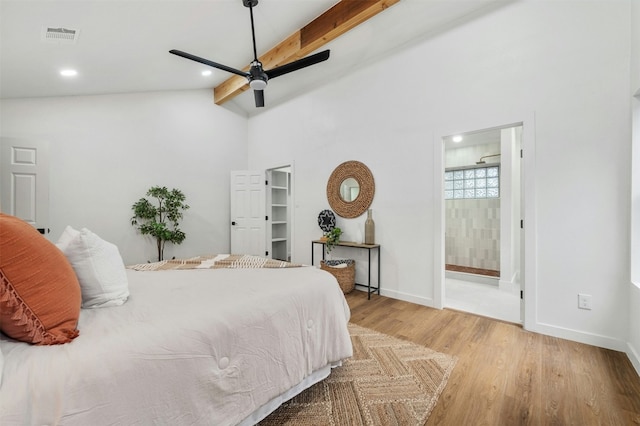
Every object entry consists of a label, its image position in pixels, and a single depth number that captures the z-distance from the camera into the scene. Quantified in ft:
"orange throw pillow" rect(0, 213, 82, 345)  2.88
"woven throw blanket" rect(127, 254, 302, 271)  6.95
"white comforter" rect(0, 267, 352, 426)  2.65
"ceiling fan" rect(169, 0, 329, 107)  8.29
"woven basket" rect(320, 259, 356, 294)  11.80
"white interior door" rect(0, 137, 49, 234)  10.90
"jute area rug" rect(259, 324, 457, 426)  4.86
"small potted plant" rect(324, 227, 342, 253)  12.53
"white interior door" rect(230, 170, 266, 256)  16.67
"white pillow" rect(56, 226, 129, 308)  4.06
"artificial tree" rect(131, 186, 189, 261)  14.02
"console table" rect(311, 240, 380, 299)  11.46
